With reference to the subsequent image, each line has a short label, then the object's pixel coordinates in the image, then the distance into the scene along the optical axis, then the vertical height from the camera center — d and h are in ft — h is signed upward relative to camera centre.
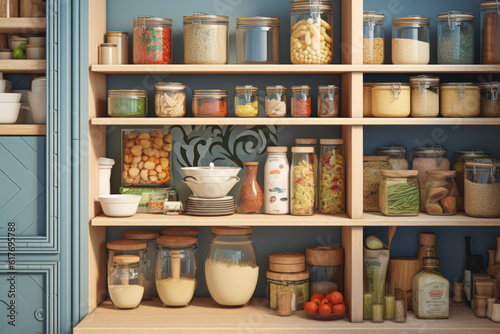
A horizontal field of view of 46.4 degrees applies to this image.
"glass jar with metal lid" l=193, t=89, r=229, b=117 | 8.02 +0.81
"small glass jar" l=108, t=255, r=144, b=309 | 7.99 -1.67
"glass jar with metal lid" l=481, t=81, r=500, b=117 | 7.96 +0.84
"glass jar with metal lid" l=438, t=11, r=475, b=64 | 7.94 +1.68
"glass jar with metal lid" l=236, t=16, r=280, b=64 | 8.02 +1.66
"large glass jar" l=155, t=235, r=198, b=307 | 8.09 -1.52
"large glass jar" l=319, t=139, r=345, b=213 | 8.20 -0.22
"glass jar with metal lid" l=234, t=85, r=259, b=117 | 8.03 +0.83
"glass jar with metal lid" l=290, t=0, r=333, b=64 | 7.88 +1.76
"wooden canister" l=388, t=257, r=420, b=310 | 8.32 -1.58
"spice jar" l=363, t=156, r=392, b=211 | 8.36 -0.30
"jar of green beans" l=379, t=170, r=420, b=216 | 7.86 -0.44
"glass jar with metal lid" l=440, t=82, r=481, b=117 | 7.93 +0.84
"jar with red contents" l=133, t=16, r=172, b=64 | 8.01 +1.67
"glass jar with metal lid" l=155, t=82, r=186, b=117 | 7.97 +0.86
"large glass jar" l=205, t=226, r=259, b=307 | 8.05 -1.45
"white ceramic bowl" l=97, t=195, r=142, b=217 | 7.87 -0.58
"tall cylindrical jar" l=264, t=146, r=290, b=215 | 8.17 -0.29
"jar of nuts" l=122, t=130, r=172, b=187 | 8.51 +0.06
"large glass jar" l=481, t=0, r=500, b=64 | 7.93 +1.78
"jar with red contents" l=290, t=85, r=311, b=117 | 8.03 +0.83
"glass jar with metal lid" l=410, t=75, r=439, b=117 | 7.94 +0.89
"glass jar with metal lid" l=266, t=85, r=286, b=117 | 7.97 +0.82
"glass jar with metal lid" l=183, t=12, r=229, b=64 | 7.91 +1.67
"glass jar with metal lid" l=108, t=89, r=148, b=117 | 7.98 +0.81
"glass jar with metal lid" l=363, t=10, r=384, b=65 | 7.95 +1.62
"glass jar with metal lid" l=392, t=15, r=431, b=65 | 7.92 +1.65
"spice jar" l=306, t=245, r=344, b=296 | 8.28 -1.53
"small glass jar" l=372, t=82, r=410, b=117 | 7.86 +0.84
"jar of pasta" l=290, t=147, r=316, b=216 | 8.06 -0.28
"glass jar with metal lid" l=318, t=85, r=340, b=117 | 8.04 +0.84
